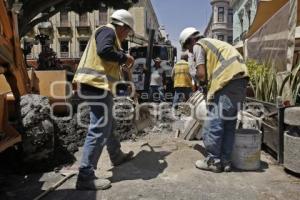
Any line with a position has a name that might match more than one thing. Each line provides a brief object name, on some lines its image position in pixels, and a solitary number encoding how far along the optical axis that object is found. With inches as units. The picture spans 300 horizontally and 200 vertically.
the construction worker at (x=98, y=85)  103.0
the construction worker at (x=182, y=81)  272.7
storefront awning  195.9
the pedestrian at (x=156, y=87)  326.8
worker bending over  112.7
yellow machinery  99.2
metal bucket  115.9
